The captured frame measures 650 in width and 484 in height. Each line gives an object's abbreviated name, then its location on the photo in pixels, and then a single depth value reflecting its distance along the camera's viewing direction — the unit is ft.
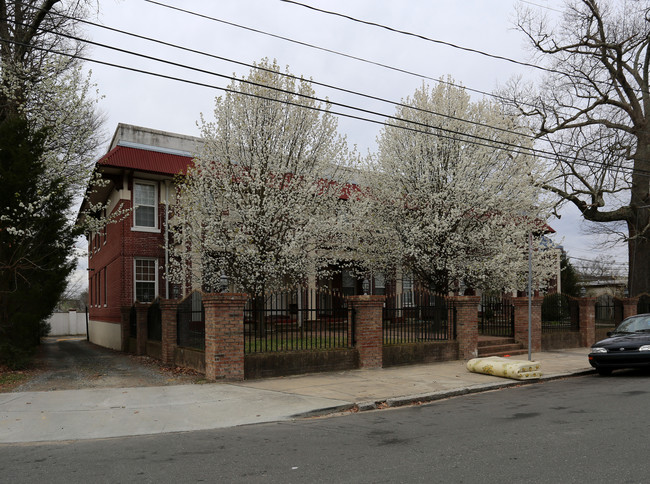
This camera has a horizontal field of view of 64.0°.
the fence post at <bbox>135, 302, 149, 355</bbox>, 60.75
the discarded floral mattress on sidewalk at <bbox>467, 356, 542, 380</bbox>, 39.52
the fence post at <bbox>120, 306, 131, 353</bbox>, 69.21
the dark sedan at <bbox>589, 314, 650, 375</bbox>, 39.32
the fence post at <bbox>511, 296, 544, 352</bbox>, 56.95
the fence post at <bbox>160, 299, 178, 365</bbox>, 48.49
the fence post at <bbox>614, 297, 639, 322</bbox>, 72.02
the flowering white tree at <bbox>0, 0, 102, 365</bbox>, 42.55
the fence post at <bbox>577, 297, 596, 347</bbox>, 64.90
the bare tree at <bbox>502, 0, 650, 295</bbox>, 75.10
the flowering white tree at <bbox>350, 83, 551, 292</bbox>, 57.00
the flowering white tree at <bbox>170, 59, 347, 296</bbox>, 50.47
